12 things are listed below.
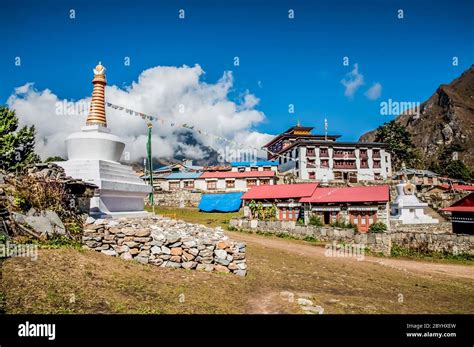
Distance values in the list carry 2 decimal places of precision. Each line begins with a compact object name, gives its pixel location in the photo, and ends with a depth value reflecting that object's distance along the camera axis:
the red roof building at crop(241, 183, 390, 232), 29.25
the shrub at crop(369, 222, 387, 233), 27.77
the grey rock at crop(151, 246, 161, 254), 11.49
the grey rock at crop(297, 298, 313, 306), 8.83
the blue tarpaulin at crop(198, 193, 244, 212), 45.88
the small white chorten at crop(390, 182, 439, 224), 32.16
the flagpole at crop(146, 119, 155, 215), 35.88
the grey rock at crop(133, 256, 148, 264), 11.26
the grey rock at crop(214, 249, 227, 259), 11.97
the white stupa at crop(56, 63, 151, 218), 16.64
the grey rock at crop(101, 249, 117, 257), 11.26
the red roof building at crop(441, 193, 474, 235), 28.82
